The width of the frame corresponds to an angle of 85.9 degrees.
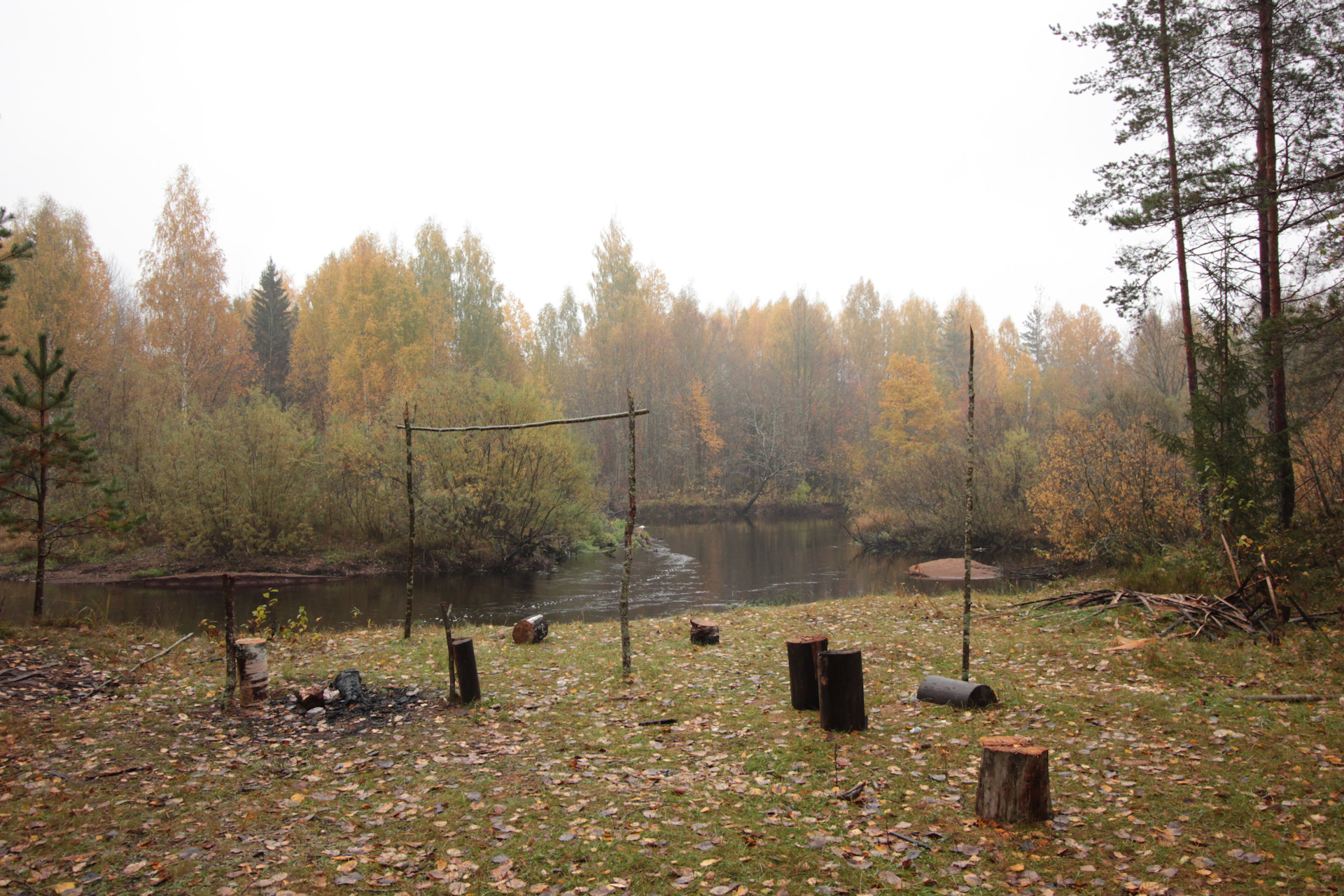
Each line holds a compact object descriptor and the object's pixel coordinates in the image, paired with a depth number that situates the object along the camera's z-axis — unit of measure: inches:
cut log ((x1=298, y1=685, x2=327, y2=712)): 293.9
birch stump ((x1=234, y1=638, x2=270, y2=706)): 297.1
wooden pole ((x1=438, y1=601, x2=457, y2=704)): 300.4
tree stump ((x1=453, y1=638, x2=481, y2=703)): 302.0
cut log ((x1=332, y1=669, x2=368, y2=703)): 303.3
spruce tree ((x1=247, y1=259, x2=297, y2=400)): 1680.6
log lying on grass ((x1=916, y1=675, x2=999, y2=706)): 282.2
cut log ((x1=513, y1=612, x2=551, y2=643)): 431.5
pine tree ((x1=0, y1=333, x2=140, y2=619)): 378.6
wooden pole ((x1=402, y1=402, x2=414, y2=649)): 402.3
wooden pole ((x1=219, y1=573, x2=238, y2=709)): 291.6
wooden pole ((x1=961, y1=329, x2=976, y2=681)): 298.0
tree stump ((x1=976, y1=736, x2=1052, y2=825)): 184.2
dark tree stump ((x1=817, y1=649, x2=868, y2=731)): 259.1
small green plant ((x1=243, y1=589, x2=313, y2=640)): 400.0
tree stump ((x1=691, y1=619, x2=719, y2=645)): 426.0
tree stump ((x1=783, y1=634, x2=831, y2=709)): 287.9
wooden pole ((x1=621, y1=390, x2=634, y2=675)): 345.1
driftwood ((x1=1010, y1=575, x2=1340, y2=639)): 358.6
